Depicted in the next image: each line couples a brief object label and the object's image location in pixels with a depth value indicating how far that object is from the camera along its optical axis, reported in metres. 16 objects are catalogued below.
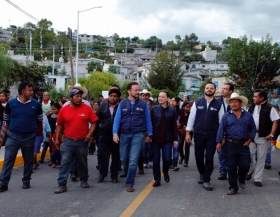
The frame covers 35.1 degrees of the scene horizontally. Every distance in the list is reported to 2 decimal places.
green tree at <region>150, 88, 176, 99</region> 44.93
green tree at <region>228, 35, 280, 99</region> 34.19
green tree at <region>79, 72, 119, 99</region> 48.46
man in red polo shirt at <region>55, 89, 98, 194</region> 8.21
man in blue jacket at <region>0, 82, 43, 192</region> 8.24
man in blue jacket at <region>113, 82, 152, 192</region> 8.24
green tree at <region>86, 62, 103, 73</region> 78.62
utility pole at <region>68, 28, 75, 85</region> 32.38
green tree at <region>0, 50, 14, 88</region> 26.80
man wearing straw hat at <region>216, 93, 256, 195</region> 8.03
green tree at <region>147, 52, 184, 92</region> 53.06
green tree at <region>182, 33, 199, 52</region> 169.60
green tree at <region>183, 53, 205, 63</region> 125.19
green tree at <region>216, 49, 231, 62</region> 118.15
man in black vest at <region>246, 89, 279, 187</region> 8.95
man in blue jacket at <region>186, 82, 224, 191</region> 8.45
